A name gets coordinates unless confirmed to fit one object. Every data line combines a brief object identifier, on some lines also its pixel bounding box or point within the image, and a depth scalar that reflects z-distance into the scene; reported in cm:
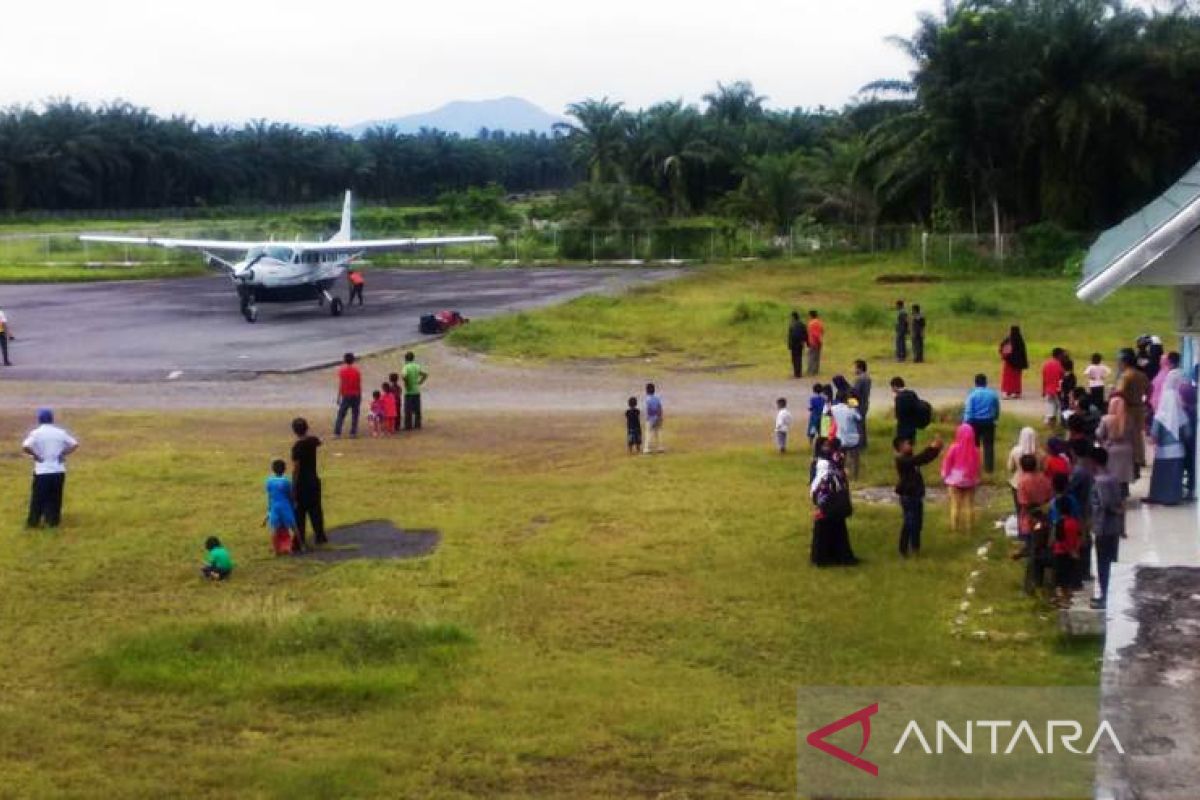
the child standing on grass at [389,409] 2275
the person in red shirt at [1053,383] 2045
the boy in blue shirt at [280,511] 1486
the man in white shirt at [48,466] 1606
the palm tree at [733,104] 10288
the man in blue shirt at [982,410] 1717
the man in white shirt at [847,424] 1709
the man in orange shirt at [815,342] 2747
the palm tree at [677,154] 8000
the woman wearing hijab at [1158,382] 1562
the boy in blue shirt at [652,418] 2042
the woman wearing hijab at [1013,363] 2288
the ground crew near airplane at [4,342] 3102
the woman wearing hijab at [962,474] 1469
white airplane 4003
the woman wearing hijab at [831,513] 1381
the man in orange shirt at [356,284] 4488
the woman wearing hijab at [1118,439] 1336
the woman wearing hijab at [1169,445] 1262
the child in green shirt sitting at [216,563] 1410
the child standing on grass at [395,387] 2292
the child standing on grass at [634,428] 2042
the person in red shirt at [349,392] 2214
